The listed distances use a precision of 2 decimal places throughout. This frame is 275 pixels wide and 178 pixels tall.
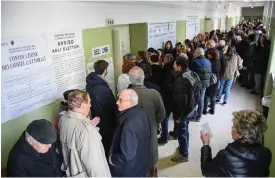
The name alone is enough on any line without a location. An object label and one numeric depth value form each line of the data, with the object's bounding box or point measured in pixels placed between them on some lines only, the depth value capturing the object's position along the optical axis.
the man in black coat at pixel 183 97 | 3.30
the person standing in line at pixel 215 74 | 4.69
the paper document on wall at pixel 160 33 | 5.86
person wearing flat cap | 1.76
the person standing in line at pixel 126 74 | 3.46
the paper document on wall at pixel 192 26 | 8.45
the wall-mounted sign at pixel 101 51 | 3.82
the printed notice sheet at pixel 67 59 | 3.01
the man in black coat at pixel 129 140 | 2.08
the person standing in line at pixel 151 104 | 2.69
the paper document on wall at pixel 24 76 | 2.38
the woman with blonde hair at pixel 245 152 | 1.69
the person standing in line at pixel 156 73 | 3.81
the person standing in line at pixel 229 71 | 5.06
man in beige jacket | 1.98
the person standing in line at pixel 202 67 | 4.27
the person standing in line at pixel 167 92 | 3.55
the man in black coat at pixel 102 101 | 2.84
